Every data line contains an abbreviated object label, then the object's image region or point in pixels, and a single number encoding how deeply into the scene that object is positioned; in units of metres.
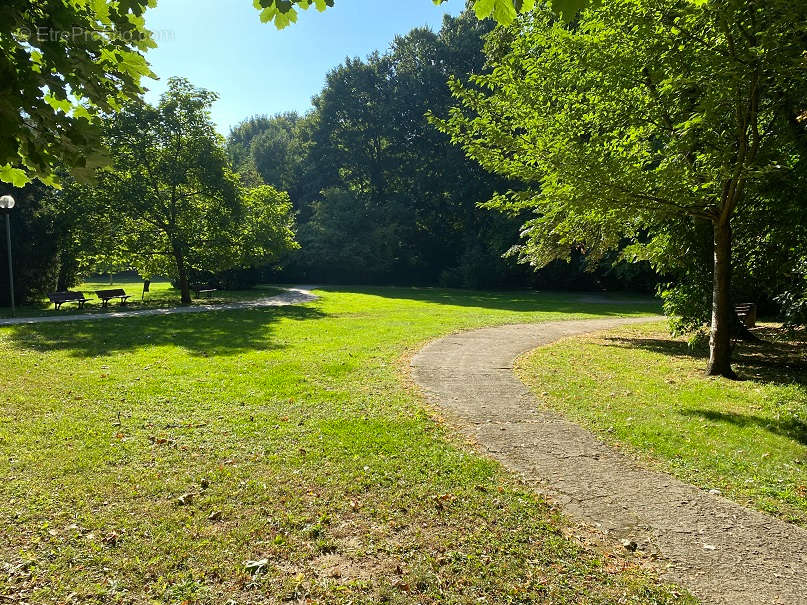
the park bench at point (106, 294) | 18.56
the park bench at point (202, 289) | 24.39
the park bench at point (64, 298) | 17.05
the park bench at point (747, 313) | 12.03
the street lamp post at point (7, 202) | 14.49
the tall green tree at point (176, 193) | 19.84
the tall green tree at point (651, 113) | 6.99
